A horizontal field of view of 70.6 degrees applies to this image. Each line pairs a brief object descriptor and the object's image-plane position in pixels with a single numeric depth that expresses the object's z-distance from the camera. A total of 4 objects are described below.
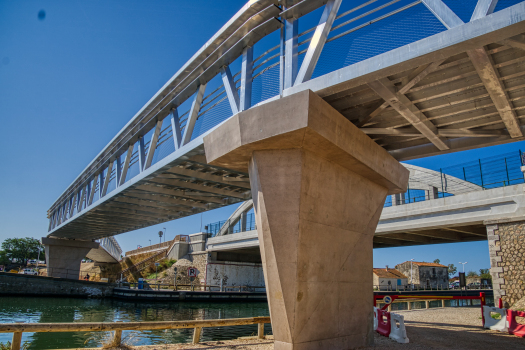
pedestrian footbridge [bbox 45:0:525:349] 6.76
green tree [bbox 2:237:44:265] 122.12
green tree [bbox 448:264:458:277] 176.75
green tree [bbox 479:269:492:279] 126.53
